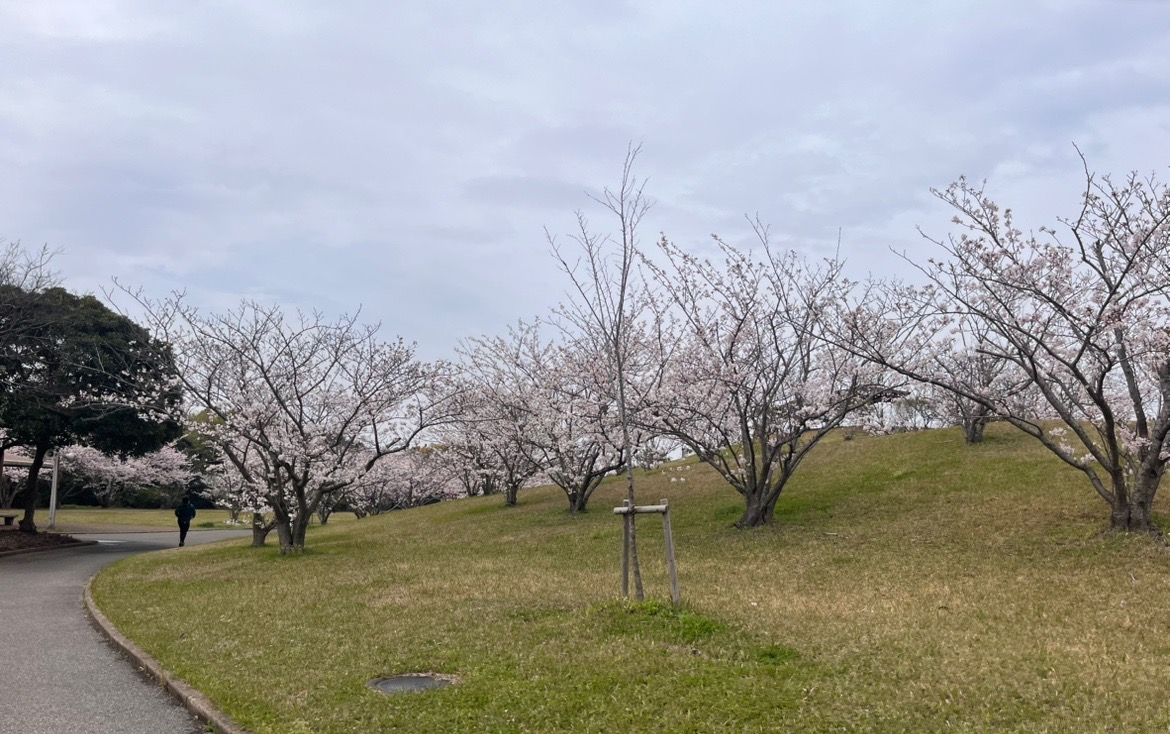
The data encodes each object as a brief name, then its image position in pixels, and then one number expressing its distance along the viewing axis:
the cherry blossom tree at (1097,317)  11.23
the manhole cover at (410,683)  6.41
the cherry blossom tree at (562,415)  20.88
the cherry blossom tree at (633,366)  18.05
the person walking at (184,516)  27.28
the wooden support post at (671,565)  8.27
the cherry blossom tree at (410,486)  44.10
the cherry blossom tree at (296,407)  19.08
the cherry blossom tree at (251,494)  20.53
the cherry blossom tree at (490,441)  23.85
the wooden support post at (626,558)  9.08
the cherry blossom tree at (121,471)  46.34
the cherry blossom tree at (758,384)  16.61
